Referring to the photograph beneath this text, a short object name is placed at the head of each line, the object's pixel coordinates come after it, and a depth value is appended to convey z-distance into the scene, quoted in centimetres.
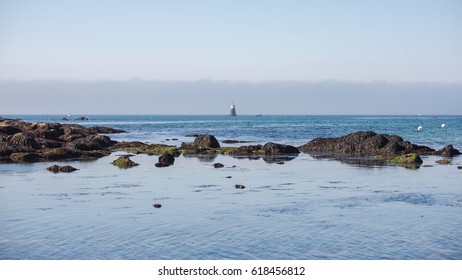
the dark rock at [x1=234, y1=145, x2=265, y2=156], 5262
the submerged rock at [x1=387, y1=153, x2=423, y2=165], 4252
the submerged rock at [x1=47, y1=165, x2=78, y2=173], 3669
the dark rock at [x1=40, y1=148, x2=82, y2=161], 4525
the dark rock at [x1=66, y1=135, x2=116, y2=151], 5290
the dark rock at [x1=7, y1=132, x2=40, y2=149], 4969
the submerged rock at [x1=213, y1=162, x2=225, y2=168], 4017
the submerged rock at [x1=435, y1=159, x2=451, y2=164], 4176
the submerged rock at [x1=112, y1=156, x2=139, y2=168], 4056
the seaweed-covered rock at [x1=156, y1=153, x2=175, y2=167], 4089
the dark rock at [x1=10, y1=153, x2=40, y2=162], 4332
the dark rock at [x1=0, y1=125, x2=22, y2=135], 5972
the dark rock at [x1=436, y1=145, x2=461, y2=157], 4942
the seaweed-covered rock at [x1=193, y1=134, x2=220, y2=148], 5816
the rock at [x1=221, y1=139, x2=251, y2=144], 7198
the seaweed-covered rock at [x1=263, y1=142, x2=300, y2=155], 5275
